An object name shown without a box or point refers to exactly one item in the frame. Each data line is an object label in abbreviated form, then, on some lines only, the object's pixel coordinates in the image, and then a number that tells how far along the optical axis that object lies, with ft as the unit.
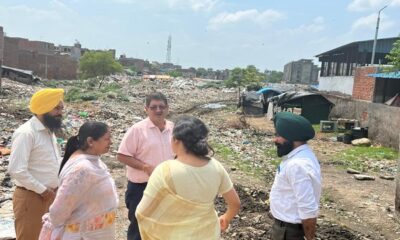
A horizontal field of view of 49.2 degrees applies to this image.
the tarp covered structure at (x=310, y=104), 72.54
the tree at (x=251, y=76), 114.11
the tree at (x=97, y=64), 149.89
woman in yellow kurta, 7.73
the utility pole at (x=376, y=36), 73.31
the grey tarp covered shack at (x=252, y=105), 87.97
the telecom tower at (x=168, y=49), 453.33
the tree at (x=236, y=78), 114.21
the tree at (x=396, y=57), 50.84
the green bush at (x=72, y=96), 86.04
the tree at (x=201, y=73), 325.99
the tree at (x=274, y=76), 284.24
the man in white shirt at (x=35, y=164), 10.91
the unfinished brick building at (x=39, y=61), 153.36
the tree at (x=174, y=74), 248.77
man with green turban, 9.35
